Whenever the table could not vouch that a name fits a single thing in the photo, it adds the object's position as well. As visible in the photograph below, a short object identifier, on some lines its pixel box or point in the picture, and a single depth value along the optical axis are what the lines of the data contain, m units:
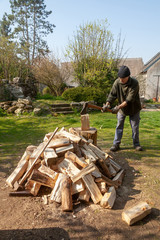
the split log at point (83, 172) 2.71
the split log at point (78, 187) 2.68
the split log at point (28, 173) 3.01
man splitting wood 4.18
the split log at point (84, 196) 2.62
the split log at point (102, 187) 2.75
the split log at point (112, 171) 3.34
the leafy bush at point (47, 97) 12.54
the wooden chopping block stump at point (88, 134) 4.05
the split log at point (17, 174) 3.06
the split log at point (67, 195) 2.47
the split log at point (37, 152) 3.22
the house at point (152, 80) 20.38
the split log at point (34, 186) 2.81
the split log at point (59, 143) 3.30
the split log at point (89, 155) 3.18
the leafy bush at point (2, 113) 9.50
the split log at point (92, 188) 2.60
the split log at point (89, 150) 3.29
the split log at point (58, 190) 2.61
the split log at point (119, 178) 3.09
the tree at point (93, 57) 13.58
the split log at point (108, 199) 2.49
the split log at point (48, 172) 2.83
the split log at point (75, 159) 2.95
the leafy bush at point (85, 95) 11.55
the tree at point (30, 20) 25.48
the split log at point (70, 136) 3.48
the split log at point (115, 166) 3.51
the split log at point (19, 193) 2.86
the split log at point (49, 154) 3.00
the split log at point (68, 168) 2.84
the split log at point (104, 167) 3.25
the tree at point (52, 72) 13.70
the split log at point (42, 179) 2.79
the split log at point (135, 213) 2.22
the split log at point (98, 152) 3.44
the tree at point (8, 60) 14.20
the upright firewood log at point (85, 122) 3.99
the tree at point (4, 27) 32.92
